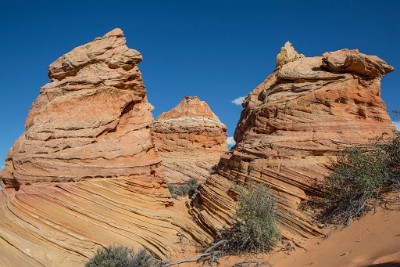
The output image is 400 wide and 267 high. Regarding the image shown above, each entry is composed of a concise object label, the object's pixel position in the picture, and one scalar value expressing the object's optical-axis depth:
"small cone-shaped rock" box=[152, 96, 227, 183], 33.38
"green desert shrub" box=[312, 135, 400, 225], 8.94
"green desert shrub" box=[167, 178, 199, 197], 19.44
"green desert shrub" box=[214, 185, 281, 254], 8.92
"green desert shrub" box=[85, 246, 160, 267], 8.94
